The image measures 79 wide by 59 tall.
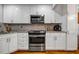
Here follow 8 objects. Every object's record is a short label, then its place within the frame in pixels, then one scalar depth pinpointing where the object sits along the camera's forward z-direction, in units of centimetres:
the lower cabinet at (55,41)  235
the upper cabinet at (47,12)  251
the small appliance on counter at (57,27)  261
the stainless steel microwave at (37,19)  244
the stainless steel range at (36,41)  237
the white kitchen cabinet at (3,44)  180
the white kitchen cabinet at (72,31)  231
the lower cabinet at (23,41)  235
